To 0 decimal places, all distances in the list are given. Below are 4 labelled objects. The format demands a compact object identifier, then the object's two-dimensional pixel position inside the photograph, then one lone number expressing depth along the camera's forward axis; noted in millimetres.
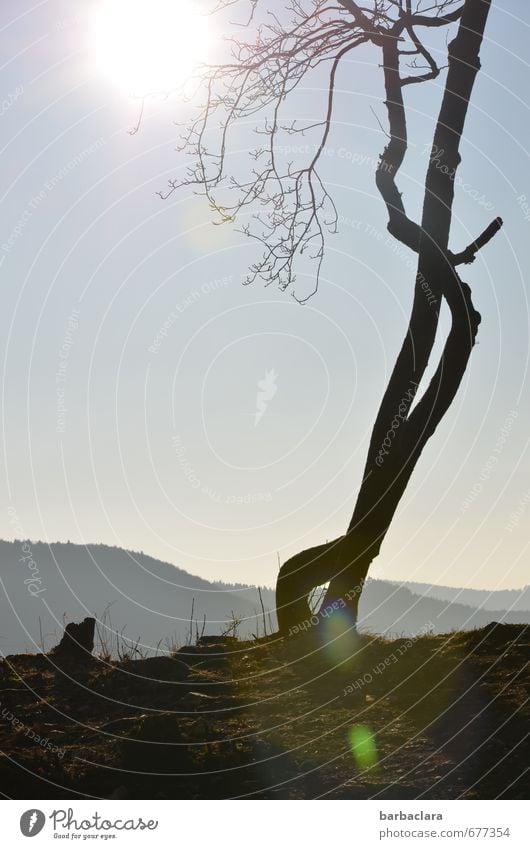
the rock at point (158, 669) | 11086
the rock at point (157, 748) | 8266
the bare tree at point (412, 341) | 12125
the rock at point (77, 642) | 12305
